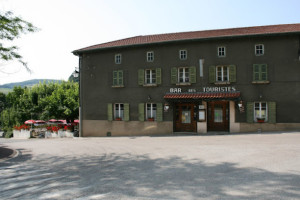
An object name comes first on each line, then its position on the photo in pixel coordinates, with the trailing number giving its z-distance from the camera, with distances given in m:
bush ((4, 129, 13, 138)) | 35.16
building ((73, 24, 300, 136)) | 17.27
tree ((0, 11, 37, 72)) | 10.44
